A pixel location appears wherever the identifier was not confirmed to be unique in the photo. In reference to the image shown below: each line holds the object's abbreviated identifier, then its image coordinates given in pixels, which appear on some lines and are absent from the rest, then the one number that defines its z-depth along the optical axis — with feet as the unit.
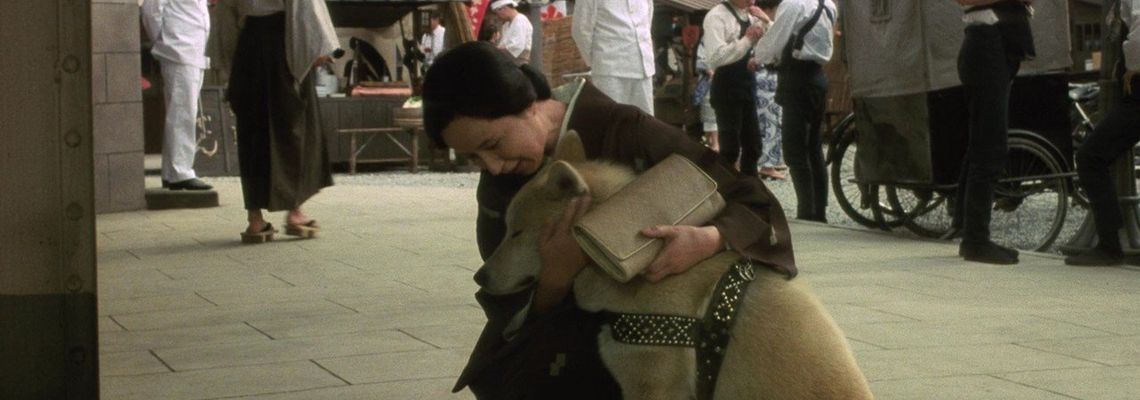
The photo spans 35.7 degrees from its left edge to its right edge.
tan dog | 11.00
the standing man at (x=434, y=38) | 76.17
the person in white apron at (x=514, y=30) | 56.95
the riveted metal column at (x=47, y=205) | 13.67
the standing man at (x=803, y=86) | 36.96
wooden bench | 59.72
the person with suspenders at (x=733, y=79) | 41.14
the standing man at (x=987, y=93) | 27.45
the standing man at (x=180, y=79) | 41.47
